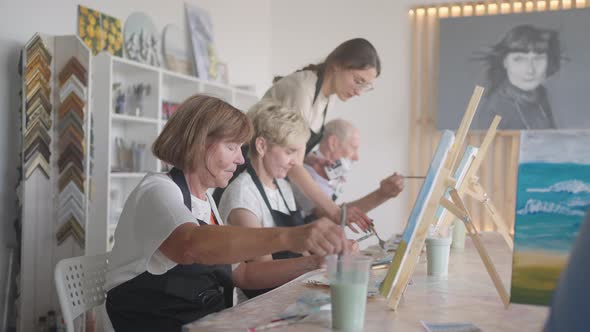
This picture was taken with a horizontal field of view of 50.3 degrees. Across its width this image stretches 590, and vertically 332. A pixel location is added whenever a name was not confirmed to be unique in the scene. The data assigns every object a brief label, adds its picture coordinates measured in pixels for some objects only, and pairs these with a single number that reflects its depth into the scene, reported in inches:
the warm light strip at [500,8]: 200.2
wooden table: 45.8
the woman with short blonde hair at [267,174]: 81.0
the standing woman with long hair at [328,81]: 110.6
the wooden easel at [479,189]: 80.8
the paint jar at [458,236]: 96.2
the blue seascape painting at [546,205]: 47.5
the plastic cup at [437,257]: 70.4
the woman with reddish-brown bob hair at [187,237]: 48.9
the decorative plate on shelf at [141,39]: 161.9
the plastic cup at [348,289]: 43.9
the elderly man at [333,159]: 110.3
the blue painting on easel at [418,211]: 51.2
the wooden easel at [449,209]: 51.8
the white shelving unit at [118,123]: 137.7
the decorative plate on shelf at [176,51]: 177.0
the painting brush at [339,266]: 43.9
